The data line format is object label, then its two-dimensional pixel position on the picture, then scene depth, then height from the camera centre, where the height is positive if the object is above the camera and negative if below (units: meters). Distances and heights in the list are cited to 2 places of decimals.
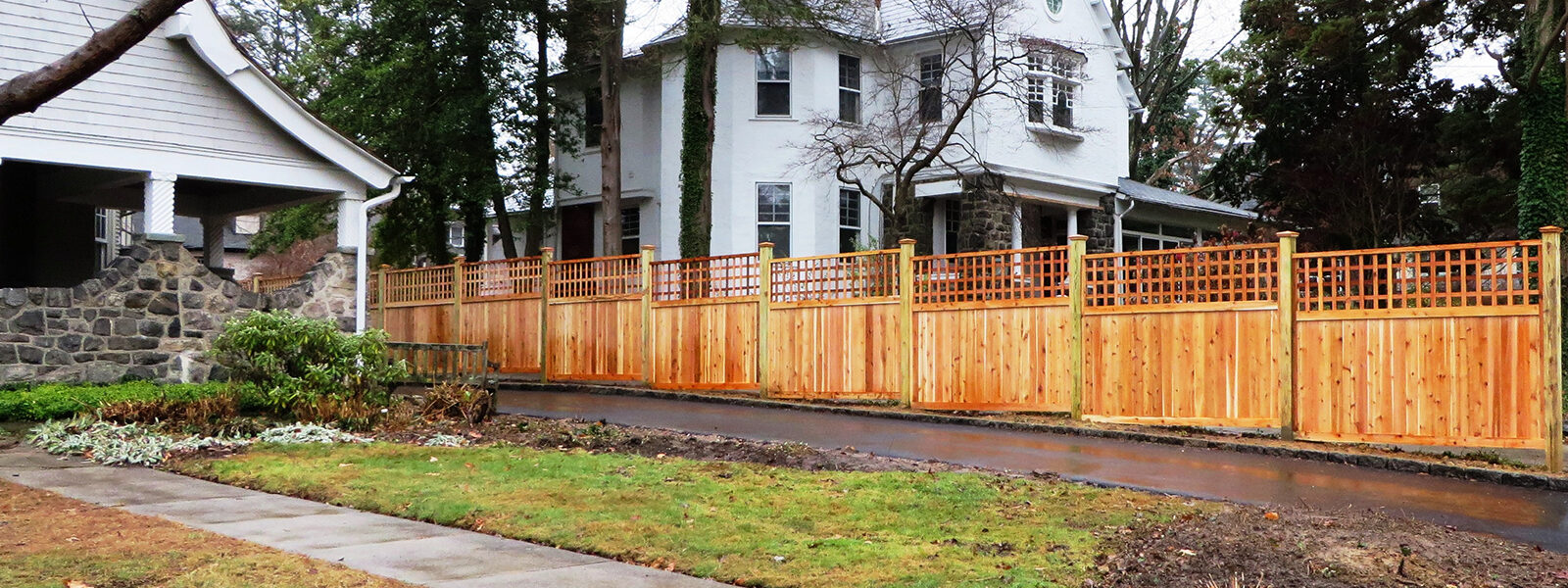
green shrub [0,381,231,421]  12.99 -0.80
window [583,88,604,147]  28.69 +4.38
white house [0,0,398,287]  14.23 +2.23
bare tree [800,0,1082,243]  24.02 +4.19
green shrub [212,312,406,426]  13.71 -0.49
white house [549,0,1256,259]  25.61 +3.71
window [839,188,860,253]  26.56 +2.03
